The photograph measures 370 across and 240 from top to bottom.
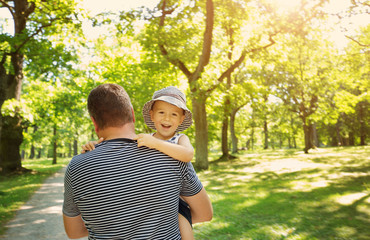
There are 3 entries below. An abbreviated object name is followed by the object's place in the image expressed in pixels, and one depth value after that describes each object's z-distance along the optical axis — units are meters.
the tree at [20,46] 11.77
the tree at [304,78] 27.27
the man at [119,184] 1.72
